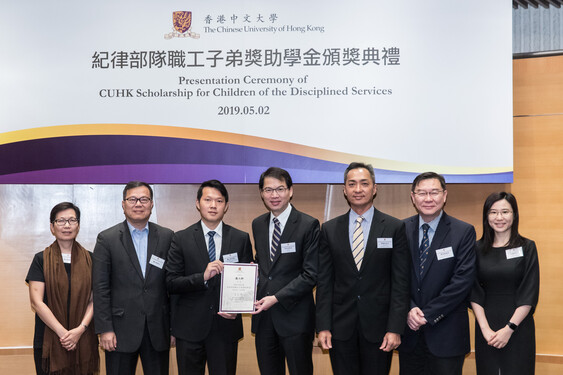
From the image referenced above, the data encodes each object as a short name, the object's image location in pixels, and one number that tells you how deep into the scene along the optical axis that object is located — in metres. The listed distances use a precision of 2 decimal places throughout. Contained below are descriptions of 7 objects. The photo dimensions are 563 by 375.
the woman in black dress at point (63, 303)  3.58
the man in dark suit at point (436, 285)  3.21
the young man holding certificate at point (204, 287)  3.41
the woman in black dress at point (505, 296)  3.23
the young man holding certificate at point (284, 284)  3.37
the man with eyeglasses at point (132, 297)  3.40
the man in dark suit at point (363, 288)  3.24
